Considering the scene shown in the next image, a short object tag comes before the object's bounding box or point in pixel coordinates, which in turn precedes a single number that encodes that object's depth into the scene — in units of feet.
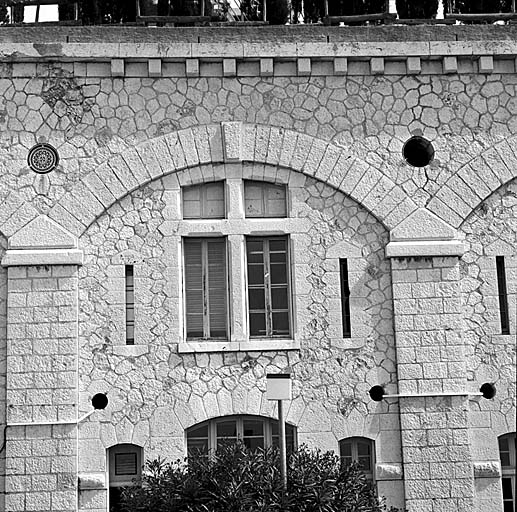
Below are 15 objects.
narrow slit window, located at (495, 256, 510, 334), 48.49
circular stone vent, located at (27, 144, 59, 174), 47.65
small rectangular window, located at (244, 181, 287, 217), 48.67
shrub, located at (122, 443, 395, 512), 38.50
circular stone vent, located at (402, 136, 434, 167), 49.14
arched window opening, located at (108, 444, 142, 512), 46.01
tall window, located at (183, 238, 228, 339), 47.85
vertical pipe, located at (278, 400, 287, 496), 38.78
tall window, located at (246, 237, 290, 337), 48.14
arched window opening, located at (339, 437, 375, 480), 46.96
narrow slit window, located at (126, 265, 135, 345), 47.14
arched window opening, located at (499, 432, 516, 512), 47.37
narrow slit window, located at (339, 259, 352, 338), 47.85
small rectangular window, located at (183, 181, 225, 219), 48.49
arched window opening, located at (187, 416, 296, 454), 46.73
